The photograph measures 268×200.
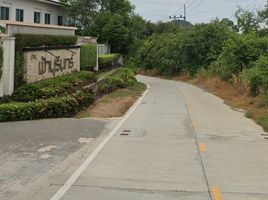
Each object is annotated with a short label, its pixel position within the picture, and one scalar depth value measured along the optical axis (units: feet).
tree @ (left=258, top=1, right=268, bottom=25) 132.31
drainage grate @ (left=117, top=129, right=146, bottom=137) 37.93
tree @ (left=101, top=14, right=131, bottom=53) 138.54
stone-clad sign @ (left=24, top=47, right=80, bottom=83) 56.80
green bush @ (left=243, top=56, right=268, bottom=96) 66.58
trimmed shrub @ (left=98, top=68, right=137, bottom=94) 72.62
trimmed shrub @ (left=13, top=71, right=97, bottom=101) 51.70
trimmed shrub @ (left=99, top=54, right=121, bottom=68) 109.45
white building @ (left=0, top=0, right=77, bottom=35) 56.62
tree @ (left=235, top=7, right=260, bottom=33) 133.23
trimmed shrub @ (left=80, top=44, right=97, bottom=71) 85.30
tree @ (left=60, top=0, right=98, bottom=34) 133.71
